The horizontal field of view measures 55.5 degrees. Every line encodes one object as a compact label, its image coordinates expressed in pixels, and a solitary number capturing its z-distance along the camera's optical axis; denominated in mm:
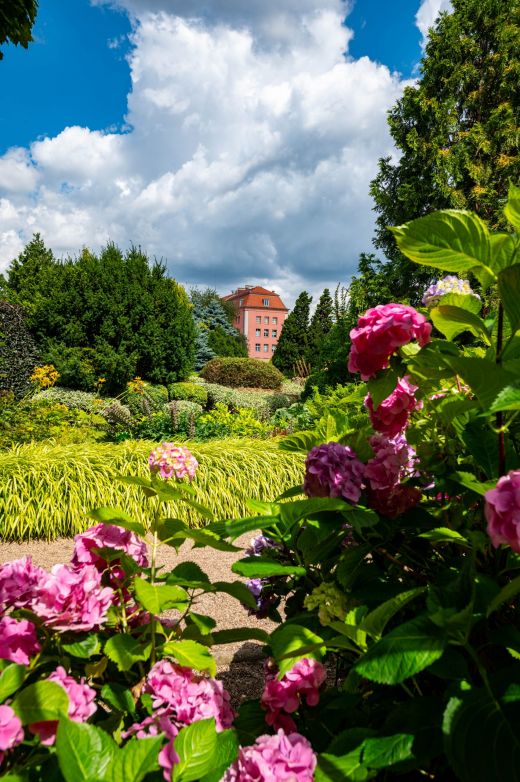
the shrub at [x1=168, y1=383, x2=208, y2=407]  13056
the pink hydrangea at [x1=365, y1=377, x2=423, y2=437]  1010
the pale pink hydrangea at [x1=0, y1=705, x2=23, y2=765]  613
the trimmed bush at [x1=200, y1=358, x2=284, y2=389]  17469
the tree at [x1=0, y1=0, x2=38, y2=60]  4387
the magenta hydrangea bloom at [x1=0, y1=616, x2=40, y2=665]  761
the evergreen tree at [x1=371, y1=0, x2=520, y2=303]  11062
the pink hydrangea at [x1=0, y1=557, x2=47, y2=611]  862
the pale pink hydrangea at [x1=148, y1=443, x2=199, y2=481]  2326
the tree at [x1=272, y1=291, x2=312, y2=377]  27781
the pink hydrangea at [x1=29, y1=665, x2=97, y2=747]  691
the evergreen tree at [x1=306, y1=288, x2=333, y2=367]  27781
